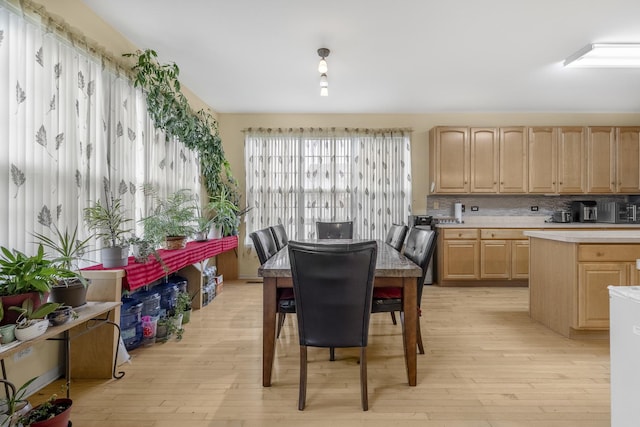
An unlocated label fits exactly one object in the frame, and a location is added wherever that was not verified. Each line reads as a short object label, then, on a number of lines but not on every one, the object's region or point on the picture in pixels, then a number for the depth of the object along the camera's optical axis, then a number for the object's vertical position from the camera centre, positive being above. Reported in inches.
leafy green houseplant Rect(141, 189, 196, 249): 111.0 -3.5
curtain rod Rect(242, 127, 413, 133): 195.9 +52.0
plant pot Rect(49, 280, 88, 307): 70.1 -17.8
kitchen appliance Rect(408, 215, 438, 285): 185.2 -6.8
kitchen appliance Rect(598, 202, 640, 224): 179.9 -1.0
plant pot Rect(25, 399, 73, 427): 54.7 -36.1
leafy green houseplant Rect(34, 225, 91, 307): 70.1 -16.0
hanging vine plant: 114.5 +40.0
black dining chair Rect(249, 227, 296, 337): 83.5 -13.2
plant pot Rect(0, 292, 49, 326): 57.2 -16.3
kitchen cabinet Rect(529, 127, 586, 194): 183.5 +30.7
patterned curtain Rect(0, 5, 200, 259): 69.6 +22.3
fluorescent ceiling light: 113.3 +58.8
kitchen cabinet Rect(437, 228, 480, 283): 177.5 -23.6
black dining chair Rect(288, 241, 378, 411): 66.9 -17.8
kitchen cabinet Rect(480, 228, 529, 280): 176.7 -23.6
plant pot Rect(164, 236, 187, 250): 120.6 -10.8
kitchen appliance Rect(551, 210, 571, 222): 189.2 -2.7
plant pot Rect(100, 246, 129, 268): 88.4 -11.8
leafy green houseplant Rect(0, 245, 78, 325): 57.9 -12.4
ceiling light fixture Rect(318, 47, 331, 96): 111.2 +53.2
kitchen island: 103.6 -20.7
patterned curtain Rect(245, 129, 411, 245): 195.9 +21.8
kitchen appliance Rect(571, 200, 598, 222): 186.5 +0.3
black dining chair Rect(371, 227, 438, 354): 82.3 -15.0
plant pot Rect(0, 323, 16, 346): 53.8 -20.4
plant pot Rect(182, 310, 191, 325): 121.8 -40.0
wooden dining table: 75.9 -20.5
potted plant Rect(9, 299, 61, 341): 55.8 -19.2
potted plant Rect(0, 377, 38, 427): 50.4 -32.7
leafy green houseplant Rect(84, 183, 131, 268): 87.6 -4.3
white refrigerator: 47.1 -22.3
